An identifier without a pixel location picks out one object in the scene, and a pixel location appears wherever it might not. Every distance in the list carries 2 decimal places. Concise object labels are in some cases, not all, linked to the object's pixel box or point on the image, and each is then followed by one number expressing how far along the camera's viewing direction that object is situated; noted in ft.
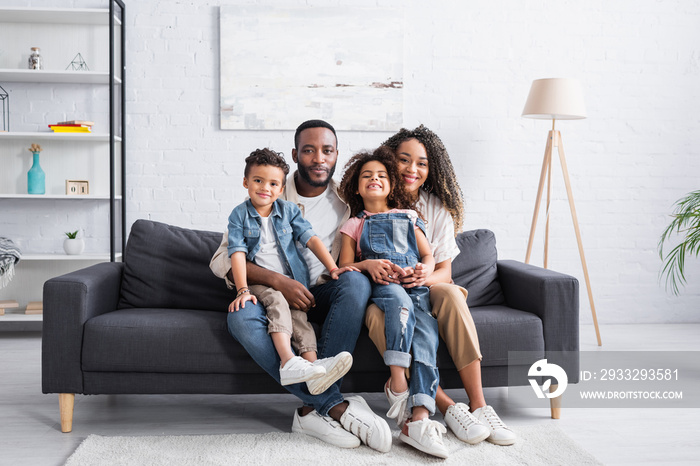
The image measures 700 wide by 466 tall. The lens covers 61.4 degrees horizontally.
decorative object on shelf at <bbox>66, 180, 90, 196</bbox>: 11.46
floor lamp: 10.71
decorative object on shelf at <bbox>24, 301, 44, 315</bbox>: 11.01
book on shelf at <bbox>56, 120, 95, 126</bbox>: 11.04
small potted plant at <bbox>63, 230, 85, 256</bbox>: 11.19
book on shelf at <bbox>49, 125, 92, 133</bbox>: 11.10
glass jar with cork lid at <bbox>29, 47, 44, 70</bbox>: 11.18
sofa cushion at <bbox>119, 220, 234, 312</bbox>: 7.52
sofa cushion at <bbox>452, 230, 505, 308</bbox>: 7.82
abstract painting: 11.81
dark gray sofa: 6.37
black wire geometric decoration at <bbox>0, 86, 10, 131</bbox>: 11.64
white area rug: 5.60
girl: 5.93
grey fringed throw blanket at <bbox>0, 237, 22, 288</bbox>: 10.59
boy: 6.36
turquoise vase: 11.27
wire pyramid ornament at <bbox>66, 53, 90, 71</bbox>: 11.70
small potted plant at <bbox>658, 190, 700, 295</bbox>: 12.48
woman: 6.11
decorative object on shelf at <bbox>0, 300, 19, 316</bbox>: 11.07
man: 5.93
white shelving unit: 11.65
